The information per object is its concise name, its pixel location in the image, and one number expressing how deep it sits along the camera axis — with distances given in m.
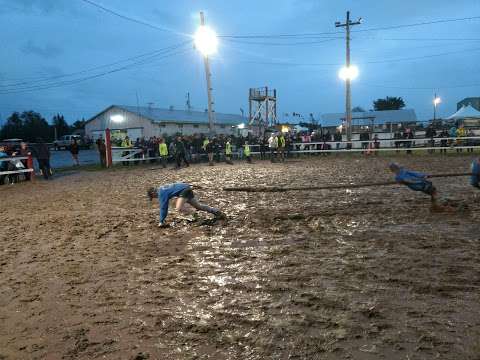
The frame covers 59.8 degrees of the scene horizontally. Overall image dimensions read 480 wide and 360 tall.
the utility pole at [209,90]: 28.36
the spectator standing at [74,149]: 26.19
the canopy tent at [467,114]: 36.37
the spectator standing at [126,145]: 27.19
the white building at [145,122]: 47.31
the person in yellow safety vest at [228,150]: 26.82
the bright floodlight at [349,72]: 31.14
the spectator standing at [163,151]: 23.77
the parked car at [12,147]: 20.77
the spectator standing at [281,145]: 24.61
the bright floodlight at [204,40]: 27.58
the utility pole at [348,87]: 30.88
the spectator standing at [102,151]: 24.73
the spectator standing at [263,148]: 28.05
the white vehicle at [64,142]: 52.78
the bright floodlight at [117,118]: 49.72
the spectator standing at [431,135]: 25.74
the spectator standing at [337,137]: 30.42
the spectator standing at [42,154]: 18.39
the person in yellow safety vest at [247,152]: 25.52
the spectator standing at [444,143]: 24.59
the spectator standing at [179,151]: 23.12
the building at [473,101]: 77.97
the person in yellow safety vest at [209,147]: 24.73
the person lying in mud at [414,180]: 8.30
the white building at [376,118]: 55.31
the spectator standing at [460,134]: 25.73
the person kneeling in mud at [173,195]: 7.87
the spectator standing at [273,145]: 25.25
